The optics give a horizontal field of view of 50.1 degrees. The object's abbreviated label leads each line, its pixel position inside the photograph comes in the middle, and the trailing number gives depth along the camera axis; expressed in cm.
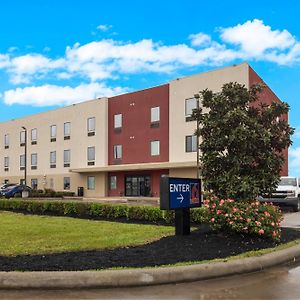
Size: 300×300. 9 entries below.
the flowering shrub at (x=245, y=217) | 718
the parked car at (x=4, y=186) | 3406
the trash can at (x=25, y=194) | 3200
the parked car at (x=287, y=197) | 1746
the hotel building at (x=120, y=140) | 3014
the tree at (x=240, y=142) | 838
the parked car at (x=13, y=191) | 3232
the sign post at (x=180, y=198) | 744
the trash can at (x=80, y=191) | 3829
